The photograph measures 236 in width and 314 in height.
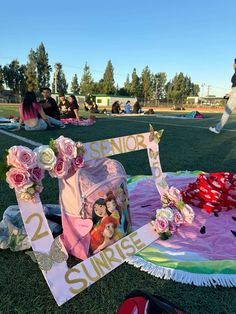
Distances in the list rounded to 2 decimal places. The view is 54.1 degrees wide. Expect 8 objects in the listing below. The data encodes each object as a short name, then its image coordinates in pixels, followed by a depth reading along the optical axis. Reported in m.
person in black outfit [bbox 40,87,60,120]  7.55
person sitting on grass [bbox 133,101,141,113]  18.47
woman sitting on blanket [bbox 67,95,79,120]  10.06
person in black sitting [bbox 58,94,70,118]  10.32
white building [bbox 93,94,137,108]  46.14
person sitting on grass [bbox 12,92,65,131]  6.77
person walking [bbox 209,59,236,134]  6.83
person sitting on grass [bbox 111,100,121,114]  17.91
